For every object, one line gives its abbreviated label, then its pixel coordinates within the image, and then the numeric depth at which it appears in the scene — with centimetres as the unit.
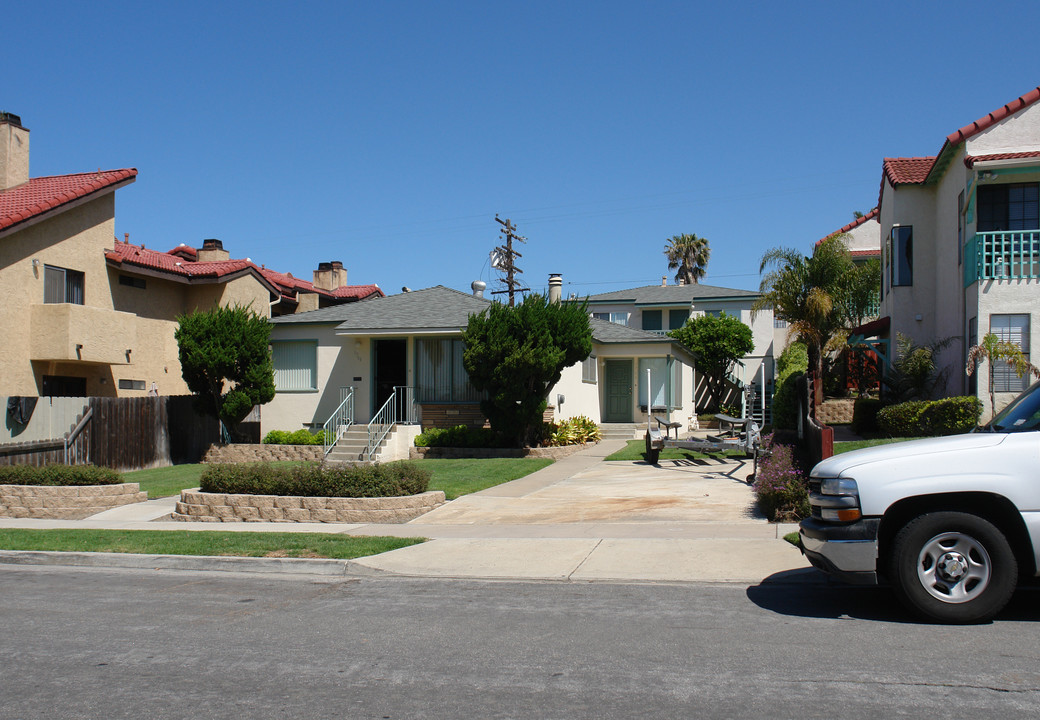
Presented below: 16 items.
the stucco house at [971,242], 1802
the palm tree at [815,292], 2523
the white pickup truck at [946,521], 623
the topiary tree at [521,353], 2039
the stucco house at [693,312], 4106
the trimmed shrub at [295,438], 2439
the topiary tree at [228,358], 2300
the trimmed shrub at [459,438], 2219
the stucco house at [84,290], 2294
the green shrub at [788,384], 2644
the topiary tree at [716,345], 3531
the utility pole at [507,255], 3709
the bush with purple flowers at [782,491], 1137
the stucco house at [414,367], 2397
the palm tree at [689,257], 5919
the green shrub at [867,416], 2080
